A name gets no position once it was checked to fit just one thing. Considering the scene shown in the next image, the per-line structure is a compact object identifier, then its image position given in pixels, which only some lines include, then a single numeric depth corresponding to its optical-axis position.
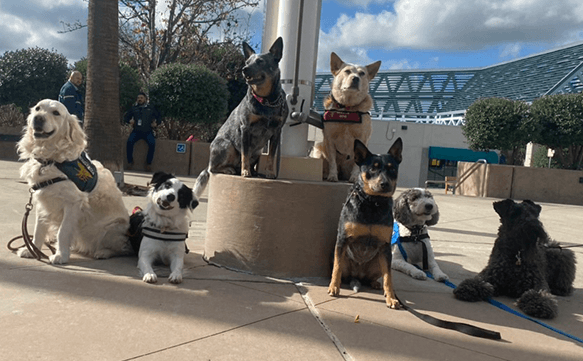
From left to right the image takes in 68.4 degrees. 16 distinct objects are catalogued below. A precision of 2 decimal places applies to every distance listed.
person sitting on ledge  13.02
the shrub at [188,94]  14.49
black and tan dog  3.27
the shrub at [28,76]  16.61
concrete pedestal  3.70
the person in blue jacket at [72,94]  9.52
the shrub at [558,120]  16.47
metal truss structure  51.59
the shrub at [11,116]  16.57
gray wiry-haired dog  4.50
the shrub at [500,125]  16.67
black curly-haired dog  3.63
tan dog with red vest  4.20
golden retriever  3.55
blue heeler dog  3.50
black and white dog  3.61
